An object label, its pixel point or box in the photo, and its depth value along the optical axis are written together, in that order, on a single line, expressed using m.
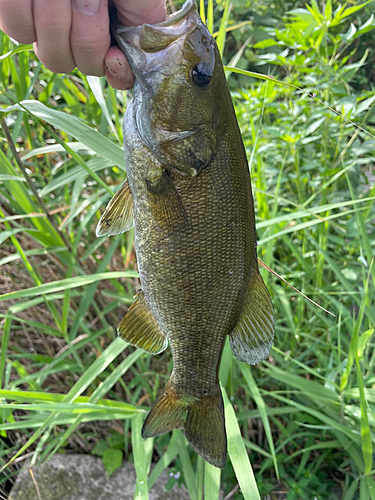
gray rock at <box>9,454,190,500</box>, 0.52
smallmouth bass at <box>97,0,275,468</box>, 0.27
